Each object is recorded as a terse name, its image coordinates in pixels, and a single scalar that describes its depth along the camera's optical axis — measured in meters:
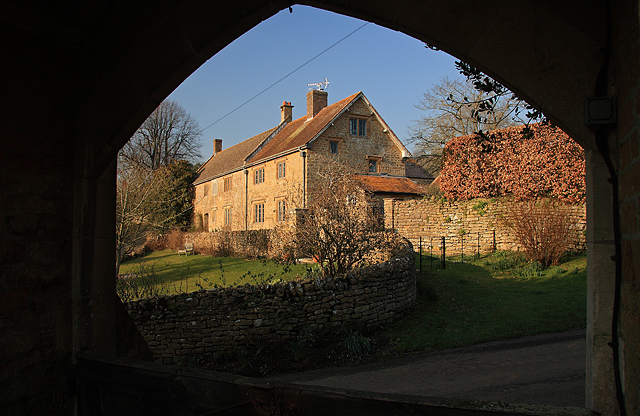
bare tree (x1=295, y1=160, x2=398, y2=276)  10.64
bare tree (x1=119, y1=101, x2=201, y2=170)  41.16
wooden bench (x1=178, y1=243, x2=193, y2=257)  24.72
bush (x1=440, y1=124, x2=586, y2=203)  15.21
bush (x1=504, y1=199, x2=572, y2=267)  13.68
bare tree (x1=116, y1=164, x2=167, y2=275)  12.86
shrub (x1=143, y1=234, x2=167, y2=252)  29.39
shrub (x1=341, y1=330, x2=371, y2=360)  8.27
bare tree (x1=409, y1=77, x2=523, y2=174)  27.64
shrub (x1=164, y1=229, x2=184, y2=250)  28.14
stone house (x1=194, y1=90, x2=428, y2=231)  24.30
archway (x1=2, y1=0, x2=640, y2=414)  2.39
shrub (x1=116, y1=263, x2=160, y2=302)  9.33
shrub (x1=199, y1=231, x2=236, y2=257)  23.06
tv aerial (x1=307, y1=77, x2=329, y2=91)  28.32
